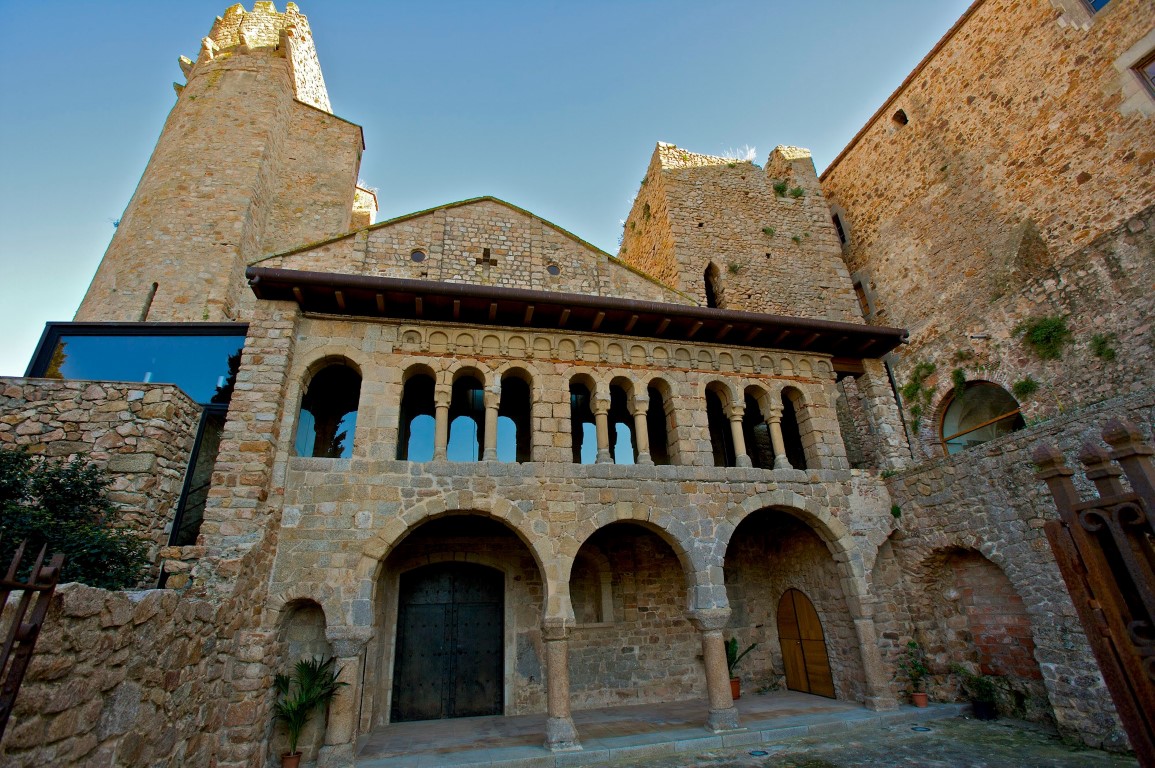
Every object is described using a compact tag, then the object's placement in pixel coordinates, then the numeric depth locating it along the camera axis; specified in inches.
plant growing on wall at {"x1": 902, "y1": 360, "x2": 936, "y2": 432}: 543.8
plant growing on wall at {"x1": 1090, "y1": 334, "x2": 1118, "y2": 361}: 386.0
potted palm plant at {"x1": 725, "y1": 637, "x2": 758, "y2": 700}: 391.2
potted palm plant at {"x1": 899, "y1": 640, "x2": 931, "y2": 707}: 343.3
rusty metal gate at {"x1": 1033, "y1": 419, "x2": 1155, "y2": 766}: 95.9
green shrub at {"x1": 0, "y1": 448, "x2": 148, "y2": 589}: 218.7
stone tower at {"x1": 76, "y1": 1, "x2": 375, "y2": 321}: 474.9
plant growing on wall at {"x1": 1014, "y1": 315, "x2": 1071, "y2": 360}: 421.1
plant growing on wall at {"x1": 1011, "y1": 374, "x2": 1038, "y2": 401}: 440.1
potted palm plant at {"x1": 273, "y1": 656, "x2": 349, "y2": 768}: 267.3
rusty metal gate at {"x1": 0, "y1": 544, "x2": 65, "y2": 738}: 90.4
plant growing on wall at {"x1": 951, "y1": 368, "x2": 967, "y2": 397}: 506.0
